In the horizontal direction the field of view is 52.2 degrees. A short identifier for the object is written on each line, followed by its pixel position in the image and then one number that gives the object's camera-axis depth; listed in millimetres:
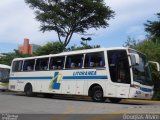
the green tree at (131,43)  13928
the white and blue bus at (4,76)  14509
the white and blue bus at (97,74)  8498
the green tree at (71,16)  17438
